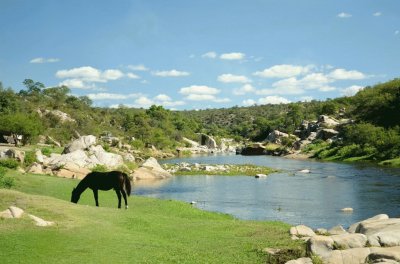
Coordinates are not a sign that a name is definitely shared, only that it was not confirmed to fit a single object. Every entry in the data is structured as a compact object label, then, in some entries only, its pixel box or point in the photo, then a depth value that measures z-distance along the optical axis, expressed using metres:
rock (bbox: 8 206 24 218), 19.83
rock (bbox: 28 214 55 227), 19.27
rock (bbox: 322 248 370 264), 16.62
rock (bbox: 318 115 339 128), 134.96
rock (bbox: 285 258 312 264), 16.71
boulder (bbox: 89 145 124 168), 64.01
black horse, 30.88
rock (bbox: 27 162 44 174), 52.44
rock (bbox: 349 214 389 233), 20.77
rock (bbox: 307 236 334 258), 17.14
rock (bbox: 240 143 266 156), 144.38
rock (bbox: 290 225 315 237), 21.62
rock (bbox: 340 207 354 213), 37.78
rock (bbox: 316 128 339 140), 126.44
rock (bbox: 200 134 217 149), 177.75
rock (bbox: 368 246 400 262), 15.56
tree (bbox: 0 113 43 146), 78.38
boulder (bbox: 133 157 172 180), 65.06
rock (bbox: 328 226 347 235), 21.61
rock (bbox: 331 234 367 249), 17.59
